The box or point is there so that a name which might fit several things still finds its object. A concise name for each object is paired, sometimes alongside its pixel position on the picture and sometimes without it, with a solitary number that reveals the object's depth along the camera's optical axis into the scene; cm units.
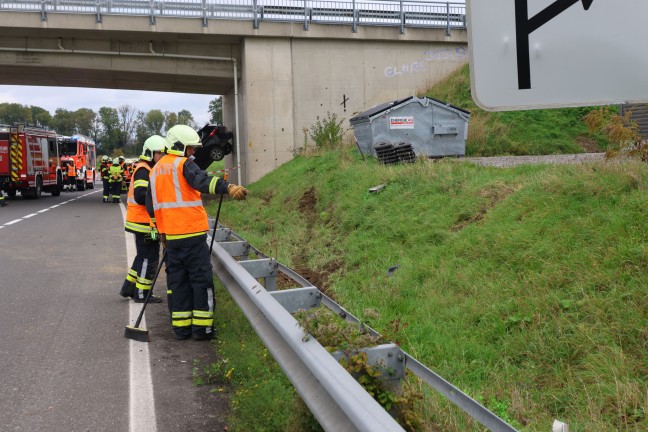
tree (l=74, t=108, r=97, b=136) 11011
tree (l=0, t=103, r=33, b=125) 11000
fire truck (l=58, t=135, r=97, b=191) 3578
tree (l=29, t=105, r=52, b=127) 11250
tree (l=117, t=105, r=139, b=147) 11196
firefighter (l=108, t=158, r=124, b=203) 2488
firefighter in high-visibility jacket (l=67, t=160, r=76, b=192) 3619
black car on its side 2594
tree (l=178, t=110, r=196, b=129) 11099
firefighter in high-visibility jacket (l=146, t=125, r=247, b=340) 640
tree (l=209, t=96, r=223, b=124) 10803
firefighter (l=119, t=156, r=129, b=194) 2519
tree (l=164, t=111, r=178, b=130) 11287
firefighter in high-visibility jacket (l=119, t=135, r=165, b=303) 794
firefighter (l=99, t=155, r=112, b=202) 2547
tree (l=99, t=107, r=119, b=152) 10352
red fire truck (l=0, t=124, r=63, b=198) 2592
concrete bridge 2250
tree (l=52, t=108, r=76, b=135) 11169
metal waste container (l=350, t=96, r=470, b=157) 1466
